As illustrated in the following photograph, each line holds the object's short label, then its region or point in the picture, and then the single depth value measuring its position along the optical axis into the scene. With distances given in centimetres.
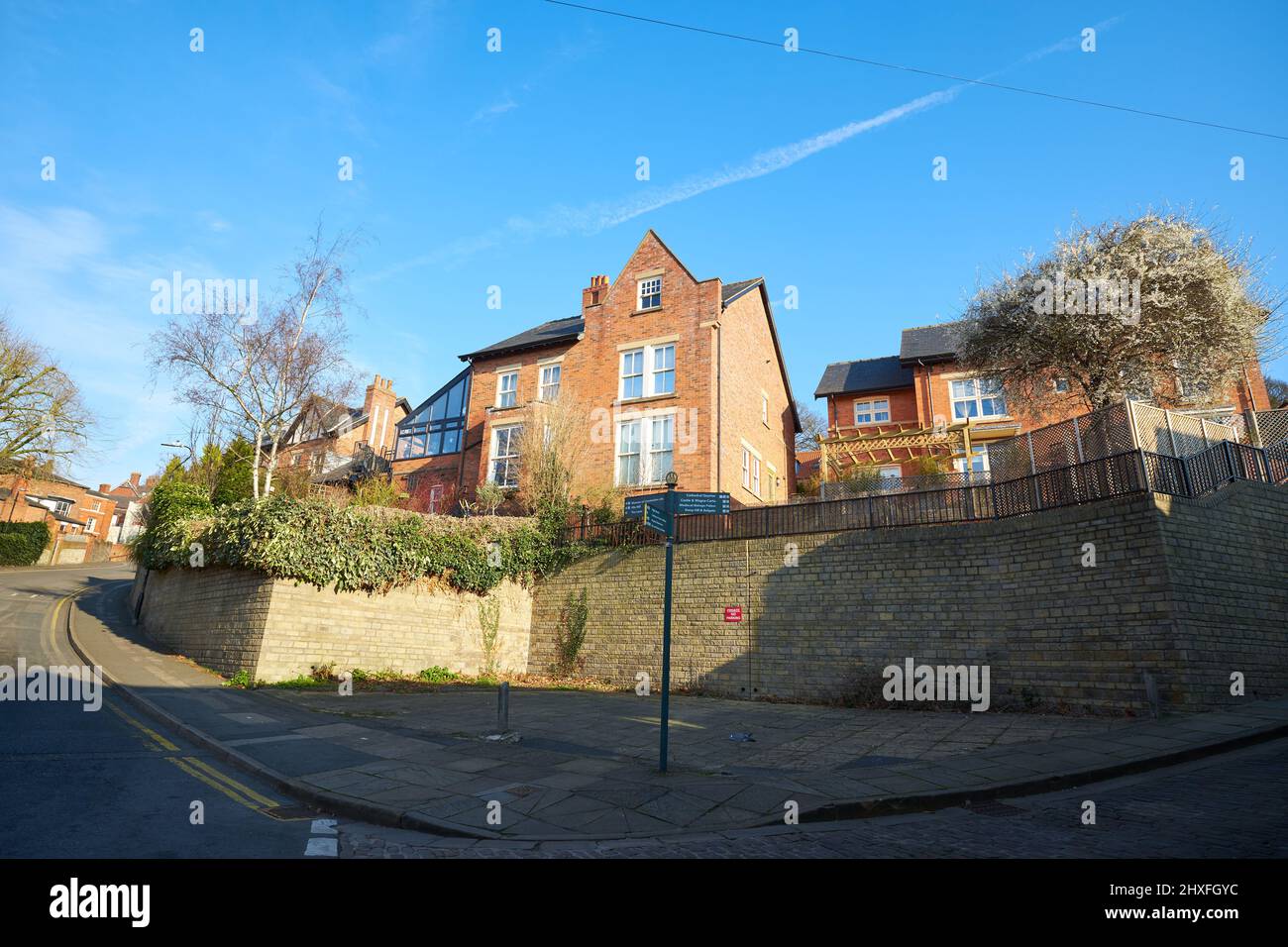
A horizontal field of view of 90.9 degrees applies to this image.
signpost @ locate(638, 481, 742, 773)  883
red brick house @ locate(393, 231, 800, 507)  2339
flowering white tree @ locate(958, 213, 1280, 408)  1538
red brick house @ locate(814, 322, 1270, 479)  2467
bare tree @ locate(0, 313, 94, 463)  3250
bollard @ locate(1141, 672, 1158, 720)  1030
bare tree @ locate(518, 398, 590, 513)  2197
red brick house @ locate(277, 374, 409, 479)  2955
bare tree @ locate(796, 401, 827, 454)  4662
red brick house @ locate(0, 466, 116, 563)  5009
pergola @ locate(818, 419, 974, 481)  2509
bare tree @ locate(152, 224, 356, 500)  2114
